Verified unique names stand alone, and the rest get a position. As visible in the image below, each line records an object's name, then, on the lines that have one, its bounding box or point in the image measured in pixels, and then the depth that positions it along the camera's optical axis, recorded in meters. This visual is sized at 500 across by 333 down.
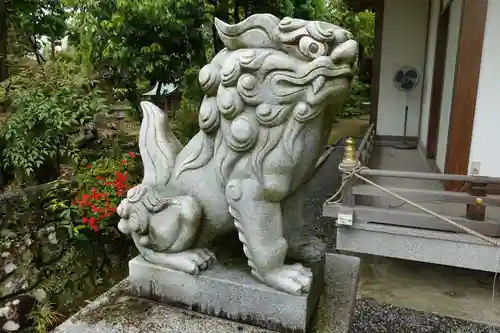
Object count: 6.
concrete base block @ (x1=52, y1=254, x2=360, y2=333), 1.85
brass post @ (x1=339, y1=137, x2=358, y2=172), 3.38
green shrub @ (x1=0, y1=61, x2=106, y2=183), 4.22
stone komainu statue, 1.61
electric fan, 8.04
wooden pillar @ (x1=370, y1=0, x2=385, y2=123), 8.20
